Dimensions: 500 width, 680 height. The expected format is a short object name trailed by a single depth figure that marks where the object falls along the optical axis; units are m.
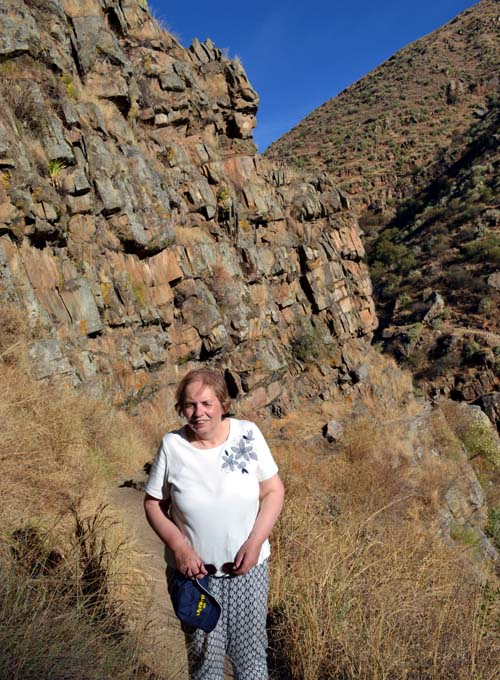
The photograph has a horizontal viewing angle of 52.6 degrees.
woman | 2.03
